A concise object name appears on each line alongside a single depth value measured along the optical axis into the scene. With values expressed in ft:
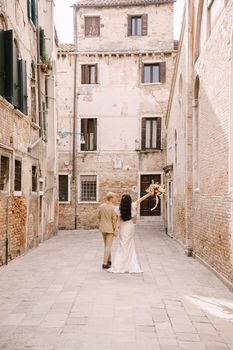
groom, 35.91
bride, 34.37
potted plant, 56.49
